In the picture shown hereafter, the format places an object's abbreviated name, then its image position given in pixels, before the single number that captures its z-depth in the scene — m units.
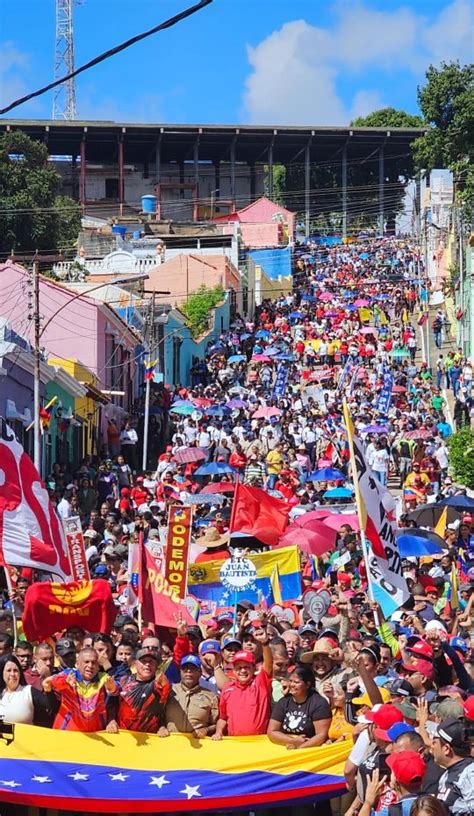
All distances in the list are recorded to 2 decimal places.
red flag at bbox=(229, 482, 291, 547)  19.55
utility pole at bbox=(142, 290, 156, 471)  35.28
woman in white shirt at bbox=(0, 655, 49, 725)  10.16
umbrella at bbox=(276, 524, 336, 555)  19.81
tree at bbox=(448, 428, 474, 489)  29.92
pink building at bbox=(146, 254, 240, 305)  56.12
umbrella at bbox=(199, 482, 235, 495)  27.02
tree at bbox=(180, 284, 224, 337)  52.53
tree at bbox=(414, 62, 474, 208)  70.00
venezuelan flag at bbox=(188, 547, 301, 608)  16.84
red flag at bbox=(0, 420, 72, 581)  14.62
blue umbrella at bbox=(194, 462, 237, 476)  29.48
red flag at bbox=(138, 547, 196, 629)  13.84
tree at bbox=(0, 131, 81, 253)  55.47
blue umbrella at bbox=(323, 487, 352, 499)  26.54
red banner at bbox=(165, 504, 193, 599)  14.38
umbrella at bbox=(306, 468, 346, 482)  27.80
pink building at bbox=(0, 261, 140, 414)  38.81
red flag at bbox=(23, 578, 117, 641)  12.75
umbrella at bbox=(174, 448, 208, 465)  31.17
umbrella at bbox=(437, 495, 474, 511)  23.16
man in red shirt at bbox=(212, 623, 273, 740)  10.12
